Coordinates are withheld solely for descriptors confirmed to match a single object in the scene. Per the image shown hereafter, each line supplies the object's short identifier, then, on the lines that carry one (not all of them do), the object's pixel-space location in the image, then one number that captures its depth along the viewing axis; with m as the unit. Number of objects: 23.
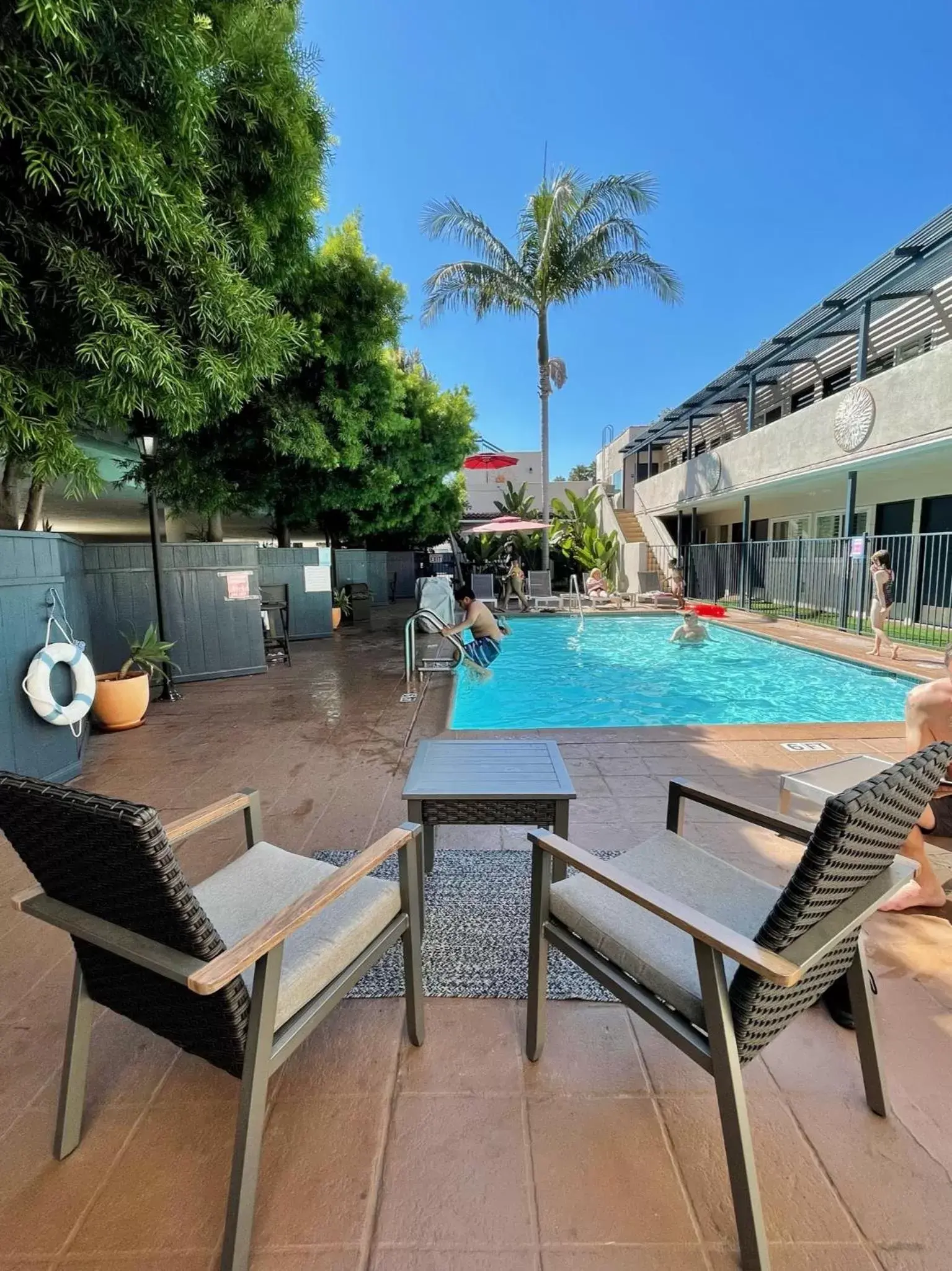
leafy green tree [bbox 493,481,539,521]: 20.64
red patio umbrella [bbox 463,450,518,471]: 17.84
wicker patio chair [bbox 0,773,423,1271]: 1.18
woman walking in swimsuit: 8.23
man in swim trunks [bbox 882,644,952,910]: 2.32
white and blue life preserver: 3.87
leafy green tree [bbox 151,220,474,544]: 8.05
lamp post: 6.43
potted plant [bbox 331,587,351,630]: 13.22
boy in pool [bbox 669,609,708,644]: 11.08
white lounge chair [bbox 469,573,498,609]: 15.89
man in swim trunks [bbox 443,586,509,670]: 7.09
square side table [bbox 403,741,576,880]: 2.32
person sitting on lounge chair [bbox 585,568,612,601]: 15.73
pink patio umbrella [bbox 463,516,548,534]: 15.03
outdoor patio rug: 2.06
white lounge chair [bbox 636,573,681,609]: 15.09
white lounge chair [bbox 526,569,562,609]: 16.31
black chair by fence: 9.30
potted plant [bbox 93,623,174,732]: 5.34
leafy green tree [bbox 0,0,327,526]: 3.09
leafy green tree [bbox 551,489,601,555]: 19.86
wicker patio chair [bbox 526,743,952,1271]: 1.19
